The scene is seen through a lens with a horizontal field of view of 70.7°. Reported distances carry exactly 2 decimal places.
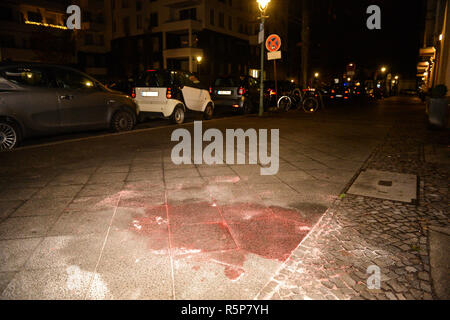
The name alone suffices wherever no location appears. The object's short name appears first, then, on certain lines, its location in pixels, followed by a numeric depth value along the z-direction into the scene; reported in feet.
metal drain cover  13.65
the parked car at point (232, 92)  44.52
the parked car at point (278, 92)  55.16
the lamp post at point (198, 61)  116.46
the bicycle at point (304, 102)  53.62
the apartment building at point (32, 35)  122.52
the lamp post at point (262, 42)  40.06
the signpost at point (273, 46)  41.63
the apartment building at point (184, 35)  116.98
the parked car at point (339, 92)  95.71
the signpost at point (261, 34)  40.81
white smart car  33.04
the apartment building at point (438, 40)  43.49
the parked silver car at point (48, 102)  21.22
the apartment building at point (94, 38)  148.05
